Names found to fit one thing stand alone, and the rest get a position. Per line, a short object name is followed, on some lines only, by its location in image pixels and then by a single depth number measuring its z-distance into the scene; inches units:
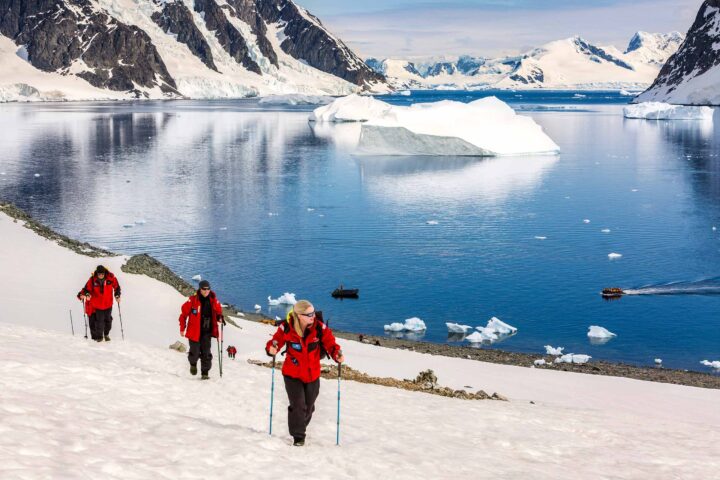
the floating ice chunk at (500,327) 1088.8
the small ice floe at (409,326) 1099.9
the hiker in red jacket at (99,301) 670.5
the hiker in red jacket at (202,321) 567.8
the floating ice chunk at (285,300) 1197.1
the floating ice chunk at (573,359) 974.4
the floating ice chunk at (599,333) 1076.5
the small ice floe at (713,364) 970.7
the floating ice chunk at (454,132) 3255.4
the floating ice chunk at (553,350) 1007.6
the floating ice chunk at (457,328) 1092.5
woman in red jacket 411.2
